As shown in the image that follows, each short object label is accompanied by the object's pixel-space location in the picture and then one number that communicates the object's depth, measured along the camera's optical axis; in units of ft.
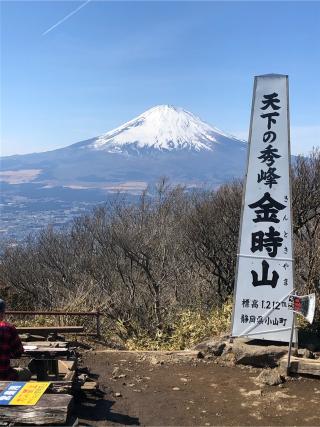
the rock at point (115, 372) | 24.94
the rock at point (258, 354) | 25.55
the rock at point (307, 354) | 25.17
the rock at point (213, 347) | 27.45
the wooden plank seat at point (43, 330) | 30.30
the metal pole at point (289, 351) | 24.04
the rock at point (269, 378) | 23.06
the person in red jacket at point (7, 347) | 18.04
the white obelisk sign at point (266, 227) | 26.66
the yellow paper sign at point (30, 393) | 16.42
